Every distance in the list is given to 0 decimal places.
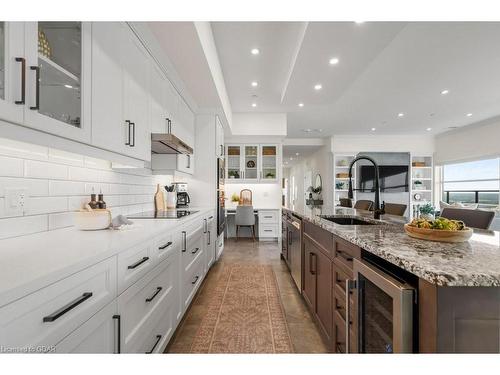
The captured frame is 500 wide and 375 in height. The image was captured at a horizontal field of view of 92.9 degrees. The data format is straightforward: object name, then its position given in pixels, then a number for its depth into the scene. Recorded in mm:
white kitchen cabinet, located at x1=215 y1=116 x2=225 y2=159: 3997
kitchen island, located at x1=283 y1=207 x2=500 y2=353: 692
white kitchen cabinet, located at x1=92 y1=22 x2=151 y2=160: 1363
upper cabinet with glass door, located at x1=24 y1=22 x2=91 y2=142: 929
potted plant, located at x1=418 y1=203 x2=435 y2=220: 4564
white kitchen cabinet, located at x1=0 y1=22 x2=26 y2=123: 840
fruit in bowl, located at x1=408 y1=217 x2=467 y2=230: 1098
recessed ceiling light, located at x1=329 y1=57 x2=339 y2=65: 2742
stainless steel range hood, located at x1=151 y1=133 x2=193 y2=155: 2168
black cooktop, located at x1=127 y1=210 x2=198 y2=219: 2133
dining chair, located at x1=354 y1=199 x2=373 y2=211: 3344
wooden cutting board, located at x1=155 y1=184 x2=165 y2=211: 2828
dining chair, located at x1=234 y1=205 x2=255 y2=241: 5203
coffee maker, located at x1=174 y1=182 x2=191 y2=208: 3586
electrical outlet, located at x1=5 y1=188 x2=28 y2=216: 1165
